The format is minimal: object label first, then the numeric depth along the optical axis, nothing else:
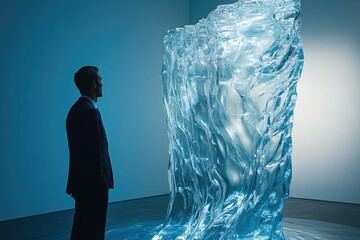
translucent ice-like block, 3.39
